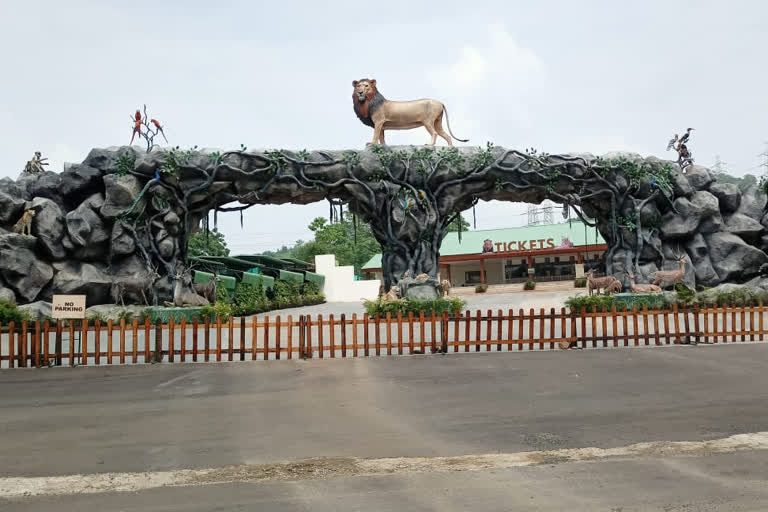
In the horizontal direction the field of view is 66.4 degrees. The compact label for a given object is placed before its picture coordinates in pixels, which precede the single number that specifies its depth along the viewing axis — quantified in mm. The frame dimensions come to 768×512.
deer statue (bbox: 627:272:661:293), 20259
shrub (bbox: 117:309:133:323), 16697
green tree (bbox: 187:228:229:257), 41625
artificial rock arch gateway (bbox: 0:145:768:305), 18484
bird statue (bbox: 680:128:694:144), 23812
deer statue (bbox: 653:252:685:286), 20359
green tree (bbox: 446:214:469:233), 54484
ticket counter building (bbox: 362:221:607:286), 38344
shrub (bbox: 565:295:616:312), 17453
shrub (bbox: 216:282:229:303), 22138
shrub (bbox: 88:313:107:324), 14974
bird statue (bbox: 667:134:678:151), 24172
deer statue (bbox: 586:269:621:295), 20853
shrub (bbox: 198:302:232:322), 17125
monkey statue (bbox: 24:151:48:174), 20078
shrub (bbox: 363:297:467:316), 17375
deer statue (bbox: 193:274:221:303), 20188
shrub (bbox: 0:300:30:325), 14352
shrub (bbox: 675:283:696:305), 13689
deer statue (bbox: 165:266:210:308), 18922
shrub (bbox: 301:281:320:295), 34194
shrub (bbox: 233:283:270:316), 23541
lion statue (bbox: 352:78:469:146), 20703
